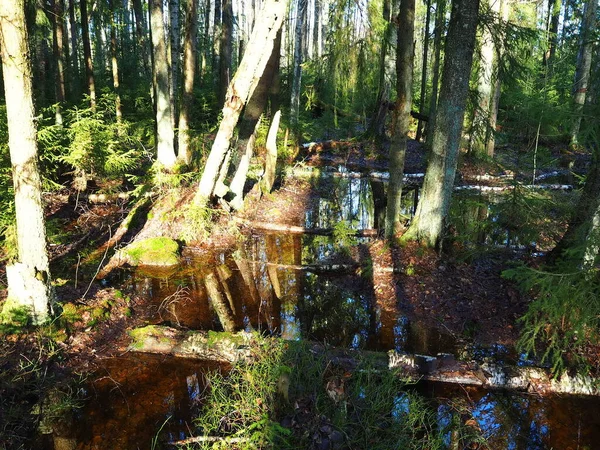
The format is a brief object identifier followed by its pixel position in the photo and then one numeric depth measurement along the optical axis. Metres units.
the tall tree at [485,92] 15.73
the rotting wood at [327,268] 8.64
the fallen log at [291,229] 10.20
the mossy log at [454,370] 5.05
